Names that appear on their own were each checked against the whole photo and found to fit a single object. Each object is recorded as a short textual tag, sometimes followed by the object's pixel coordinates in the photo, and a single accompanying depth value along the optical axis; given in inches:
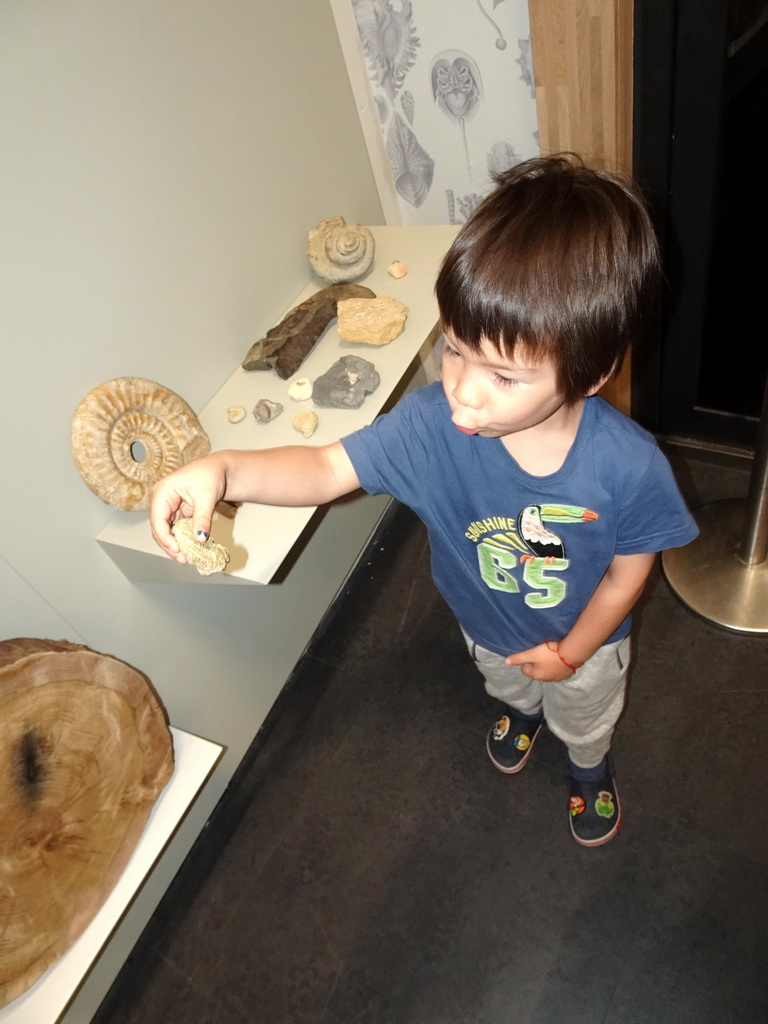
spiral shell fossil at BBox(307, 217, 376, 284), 56.1
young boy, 26.7
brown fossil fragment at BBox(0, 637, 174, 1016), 37.9
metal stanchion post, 62.5
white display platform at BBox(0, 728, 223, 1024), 37.8
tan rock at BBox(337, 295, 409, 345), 52.6
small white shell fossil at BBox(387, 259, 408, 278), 57.9
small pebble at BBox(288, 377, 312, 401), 50.9
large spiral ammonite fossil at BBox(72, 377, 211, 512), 41.7
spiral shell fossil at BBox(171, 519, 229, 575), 28.4
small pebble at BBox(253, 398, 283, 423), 49.8
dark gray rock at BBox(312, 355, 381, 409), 49.8
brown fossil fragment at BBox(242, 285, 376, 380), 52.9
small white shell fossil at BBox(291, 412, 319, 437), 48.3
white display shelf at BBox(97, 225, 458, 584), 43.7
